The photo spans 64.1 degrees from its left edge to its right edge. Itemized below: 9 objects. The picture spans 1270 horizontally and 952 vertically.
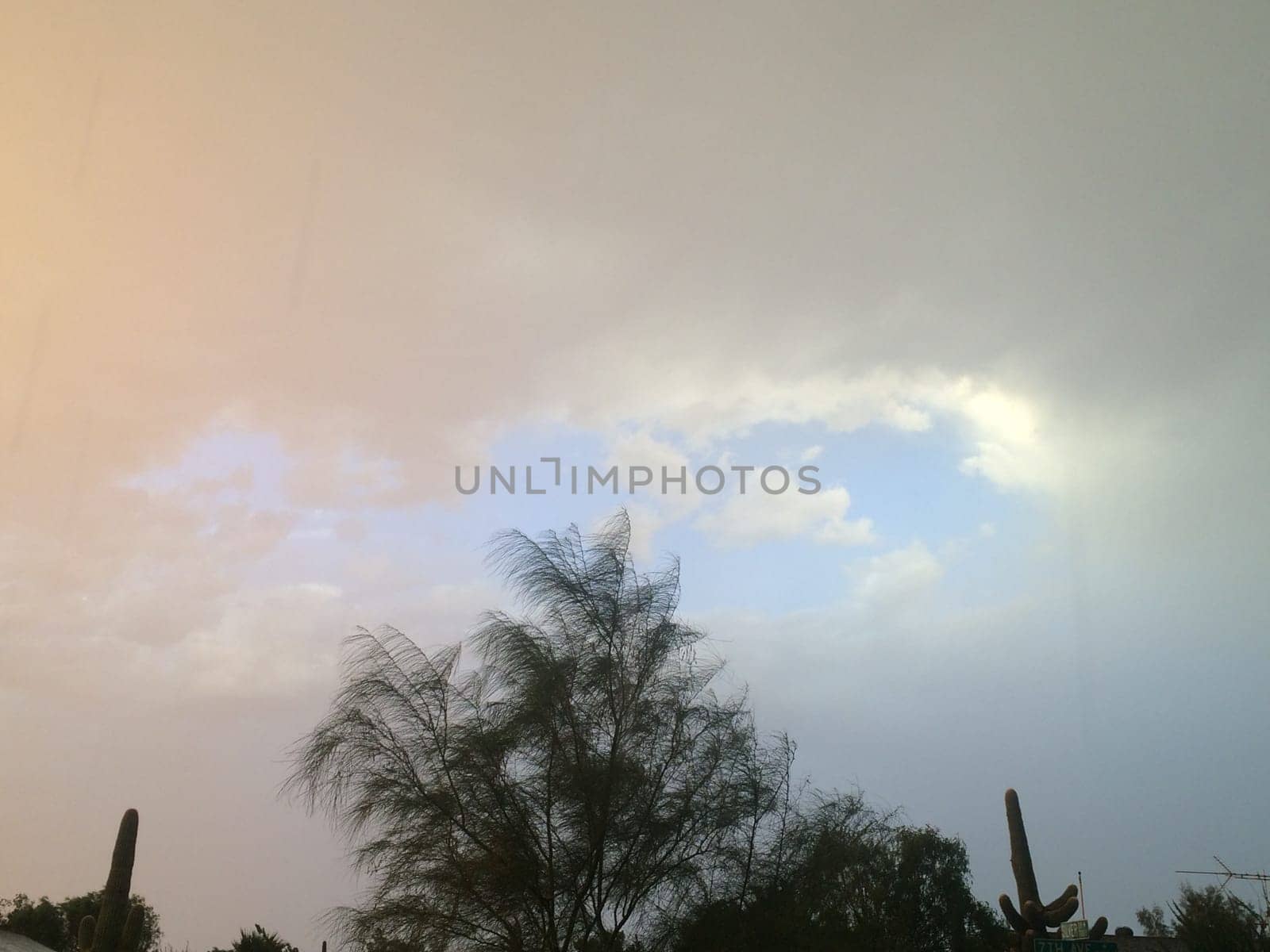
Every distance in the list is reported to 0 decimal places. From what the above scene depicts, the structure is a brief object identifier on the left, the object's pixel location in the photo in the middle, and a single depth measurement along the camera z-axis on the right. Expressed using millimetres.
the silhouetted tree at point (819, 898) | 14453
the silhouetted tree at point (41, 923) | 31156
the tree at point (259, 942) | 22391
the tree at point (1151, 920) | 40719
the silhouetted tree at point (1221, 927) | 14781
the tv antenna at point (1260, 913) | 12609
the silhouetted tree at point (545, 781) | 13312
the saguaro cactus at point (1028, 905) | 15734
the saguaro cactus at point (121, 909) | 15969
